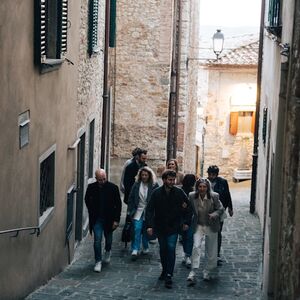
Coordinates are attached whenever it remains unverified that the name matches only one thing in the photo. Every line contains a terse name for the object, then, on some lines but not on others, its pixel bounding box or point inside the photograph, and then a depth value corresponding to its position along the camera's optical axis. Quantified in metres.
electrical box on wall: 7.54
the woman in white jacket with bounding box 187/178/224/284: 9.65
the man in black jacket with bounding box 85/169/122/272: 10.48
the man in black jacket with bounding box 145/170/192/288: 9.52
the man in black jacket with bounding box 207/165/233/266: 10.77
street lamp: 19.11
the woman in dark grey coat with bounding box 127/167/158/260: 10.85
